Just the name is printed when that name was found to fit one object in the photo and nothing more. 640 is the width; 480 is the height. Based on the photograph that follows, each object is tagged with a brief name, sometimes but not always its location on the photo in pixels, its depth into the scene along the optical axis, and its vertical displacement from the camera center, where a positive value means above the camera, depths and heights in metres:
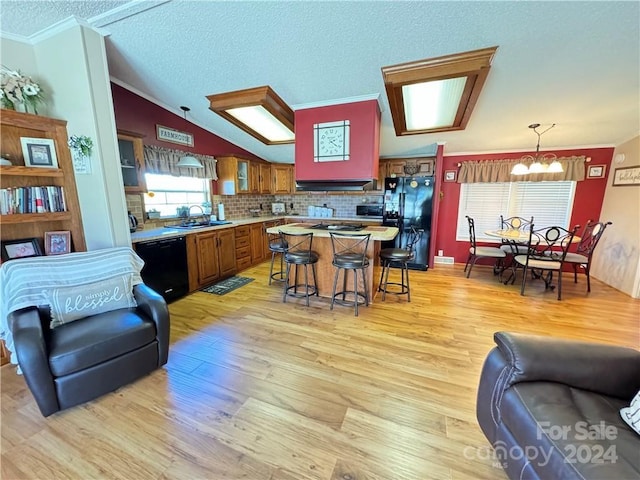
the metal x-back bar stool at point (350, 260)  2.93 -0.73
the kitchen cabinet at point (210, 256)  3.54 -0.89
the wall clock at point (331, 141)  3.23 +0.70
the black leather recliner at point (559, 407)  0.90 -0.89
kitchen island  3.23 -0.73
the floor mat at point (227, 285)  3.67 -1.33
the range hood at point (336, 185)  3.30 +0.15
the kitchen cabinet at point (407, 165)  4.89 +0.59
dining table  3.86 -0.64
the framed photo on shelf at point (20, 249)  2.02 -0.41
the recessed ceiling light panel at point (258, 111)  3.16 +1.17
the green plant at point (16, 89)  1.97 +0.86
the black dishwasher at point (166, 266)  2.90 -0.83
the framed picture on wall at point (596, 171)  4.15 +0.39
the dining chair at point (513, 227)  4.23 -0.57
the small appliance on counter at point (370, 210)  5.40 -0.29
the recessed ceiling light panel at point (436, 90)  2.31 +1.13
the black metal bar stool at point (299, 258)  3.16 -0.76
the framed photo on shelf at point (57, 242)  2.21 -0.39
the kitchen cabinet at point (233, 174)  4.66 +0.42
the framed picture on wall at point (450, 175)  4.89 +0.39
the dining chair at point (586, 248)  3.60 -0.79
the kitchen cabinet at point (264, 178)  5.37 +0.39
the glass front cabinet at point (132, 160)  3.06 +0.45
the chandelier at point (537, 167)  3.49 +0.39
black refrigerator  4.54 -0.23
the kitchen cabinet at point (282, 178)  5.75 +0.42
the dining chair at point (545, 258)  3.58 -0.92
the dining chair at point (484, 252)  4.20 -0.94
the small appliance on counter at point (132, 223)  3.25 -0.32
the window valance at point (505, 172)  4.20 +0.40
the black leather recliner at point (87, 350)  1.52 -0.99
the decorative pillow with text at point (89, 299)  1.82 -0.76
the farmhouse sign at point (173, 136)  3.67 +0.92
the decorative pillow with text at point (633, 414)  0.99 -0.87
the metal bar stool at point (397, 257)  3.15 -0.75
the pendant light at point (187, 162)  3.55 +0.49
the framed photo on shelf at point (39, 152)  2.07 +0.38
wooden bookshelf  1.98 +0.17
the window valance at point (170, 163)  3.51 +0.51
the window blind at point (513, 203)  4.46 -0.14
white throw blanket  1.73 -0.57
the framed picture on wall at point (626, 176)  3.59 +0.27
